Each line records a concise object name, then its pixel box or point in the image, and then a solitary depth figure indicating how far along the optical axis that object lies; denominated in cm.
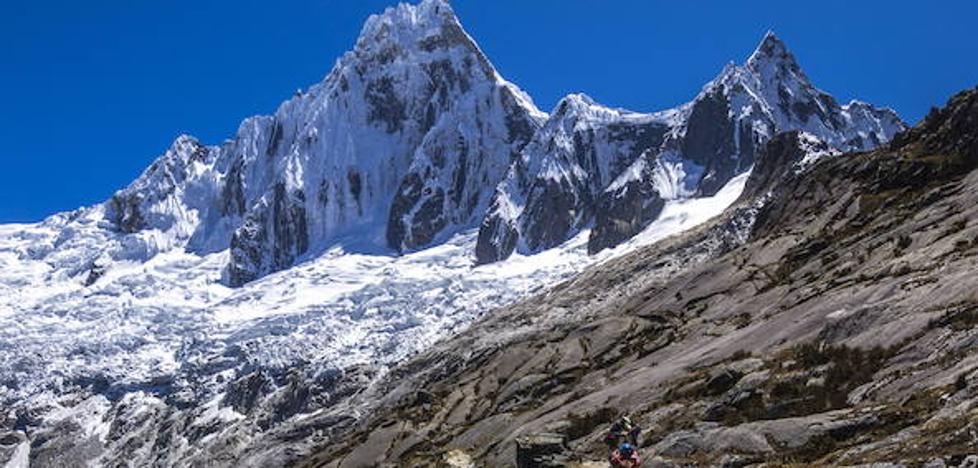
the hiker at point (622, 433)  4141
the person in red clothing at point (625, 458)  3422
